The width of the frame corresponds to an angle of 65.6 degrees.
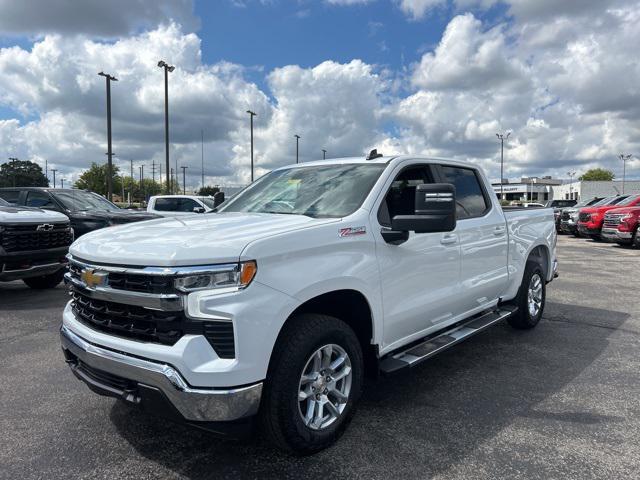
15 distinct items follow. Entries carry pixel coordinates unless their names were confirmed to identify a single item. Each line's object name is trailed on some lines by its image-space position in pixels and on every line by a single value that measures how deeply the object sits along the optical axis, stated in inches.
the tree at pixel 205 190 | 3205.2
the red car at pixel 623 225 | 627.8
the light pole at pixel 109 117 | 1059.7
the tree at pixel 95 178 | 3399.4
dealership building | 2532.0
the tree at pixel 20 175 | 3772.1
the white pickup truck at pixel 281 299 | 98.4
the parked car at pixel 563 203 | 1225.3
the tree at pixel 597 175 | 5118.1
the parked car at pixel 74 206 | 430.0
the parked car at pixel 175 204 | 619.2
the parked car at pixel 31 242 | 279.1
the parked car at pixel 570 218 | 842.8
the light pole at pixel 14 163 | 3856.3
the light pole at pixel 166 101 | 1157.1
